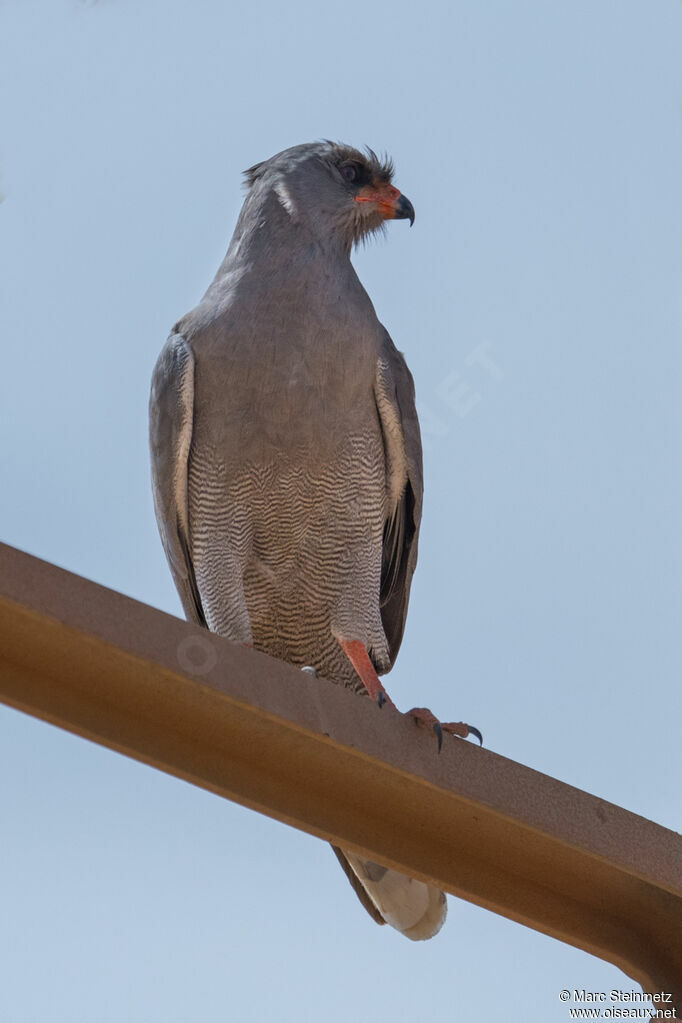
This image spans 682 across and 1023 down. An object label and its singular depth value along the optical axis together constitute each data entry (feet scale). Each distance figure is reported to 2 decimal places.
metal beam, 15.94
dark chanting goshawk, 31.01
